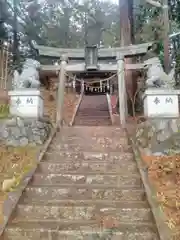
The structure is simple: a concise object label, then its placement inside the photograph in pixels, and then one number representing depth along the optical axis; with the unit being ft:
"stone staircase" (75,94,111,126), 27.00
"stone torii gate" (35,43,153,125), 24.36
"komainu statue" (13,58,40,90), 18.36
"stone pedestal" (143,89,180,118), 17.23
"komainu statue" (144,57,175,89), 17.92
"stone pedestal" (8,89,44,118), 17.79
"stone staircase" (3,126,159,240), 8.84
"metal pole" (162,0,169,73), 20.54
